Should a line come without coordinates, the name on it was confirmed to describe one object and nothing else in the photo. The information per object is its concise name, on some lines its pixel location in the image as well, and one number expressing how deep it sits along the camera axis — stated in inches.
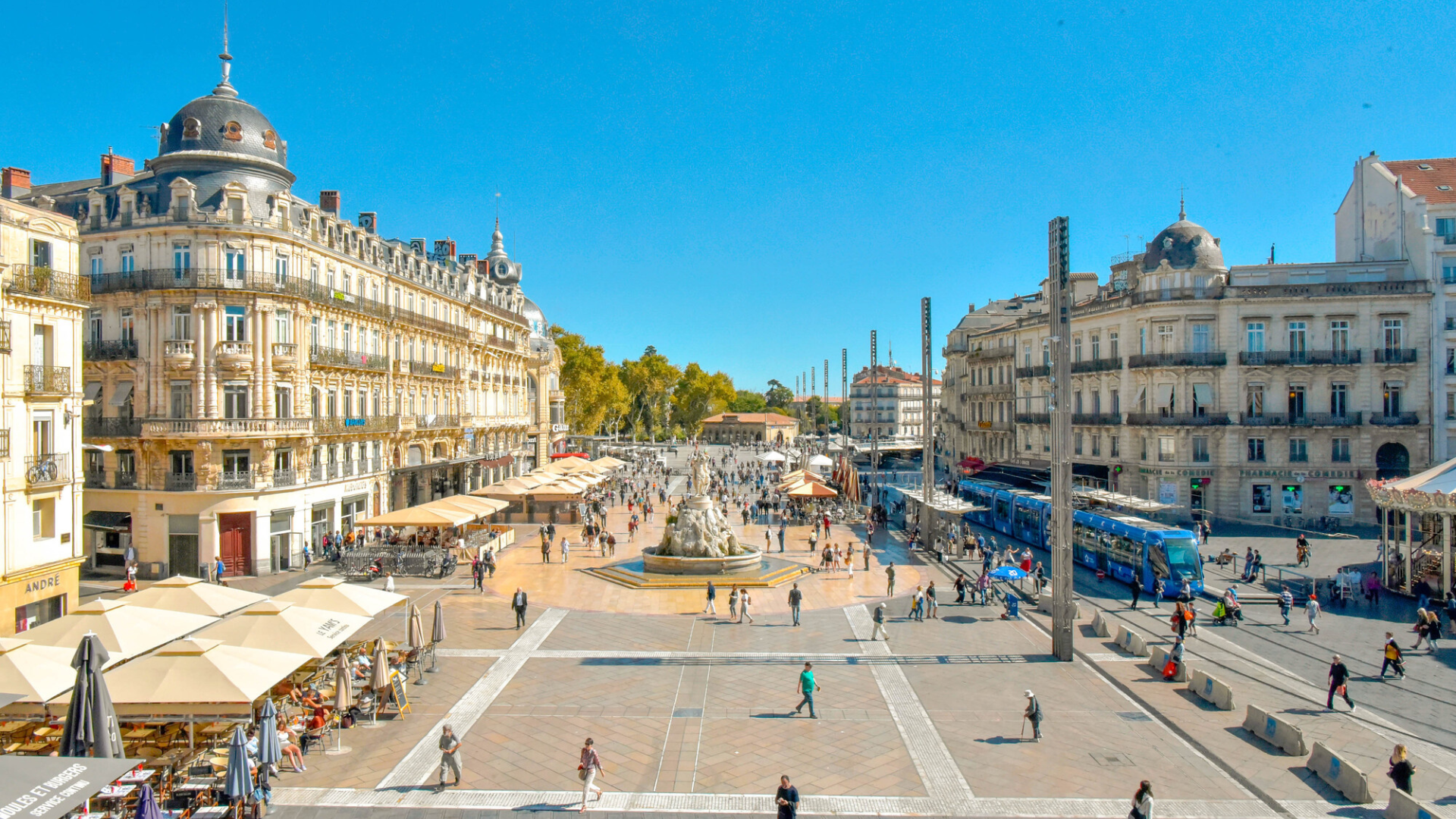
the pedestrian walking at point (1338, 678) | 630.5
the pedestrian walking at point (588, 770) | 485.4
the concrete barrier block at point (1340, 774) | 482.0
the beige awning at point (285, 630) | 577.6
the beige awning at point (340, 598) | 683.4
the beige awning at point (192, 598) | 671.8
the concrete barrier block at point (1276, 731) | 550.6
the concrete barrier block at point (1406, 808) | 431.2
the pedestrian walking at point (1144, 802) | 432.5
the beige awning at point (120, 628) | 561.6
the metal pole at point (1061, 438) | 776.9
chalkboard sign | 634.8
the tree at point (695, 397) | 5329.7
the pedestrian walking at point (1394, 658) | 709.3
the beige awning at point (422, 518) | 1218.0
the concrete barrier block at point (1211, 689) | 639.8
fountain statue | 1162.6
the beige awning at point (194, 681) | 489.1
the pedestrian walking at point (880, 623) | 860.6
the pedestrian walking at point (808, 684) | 613.9
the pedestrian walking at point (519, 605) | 898.1
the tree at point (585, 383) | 3262.8
